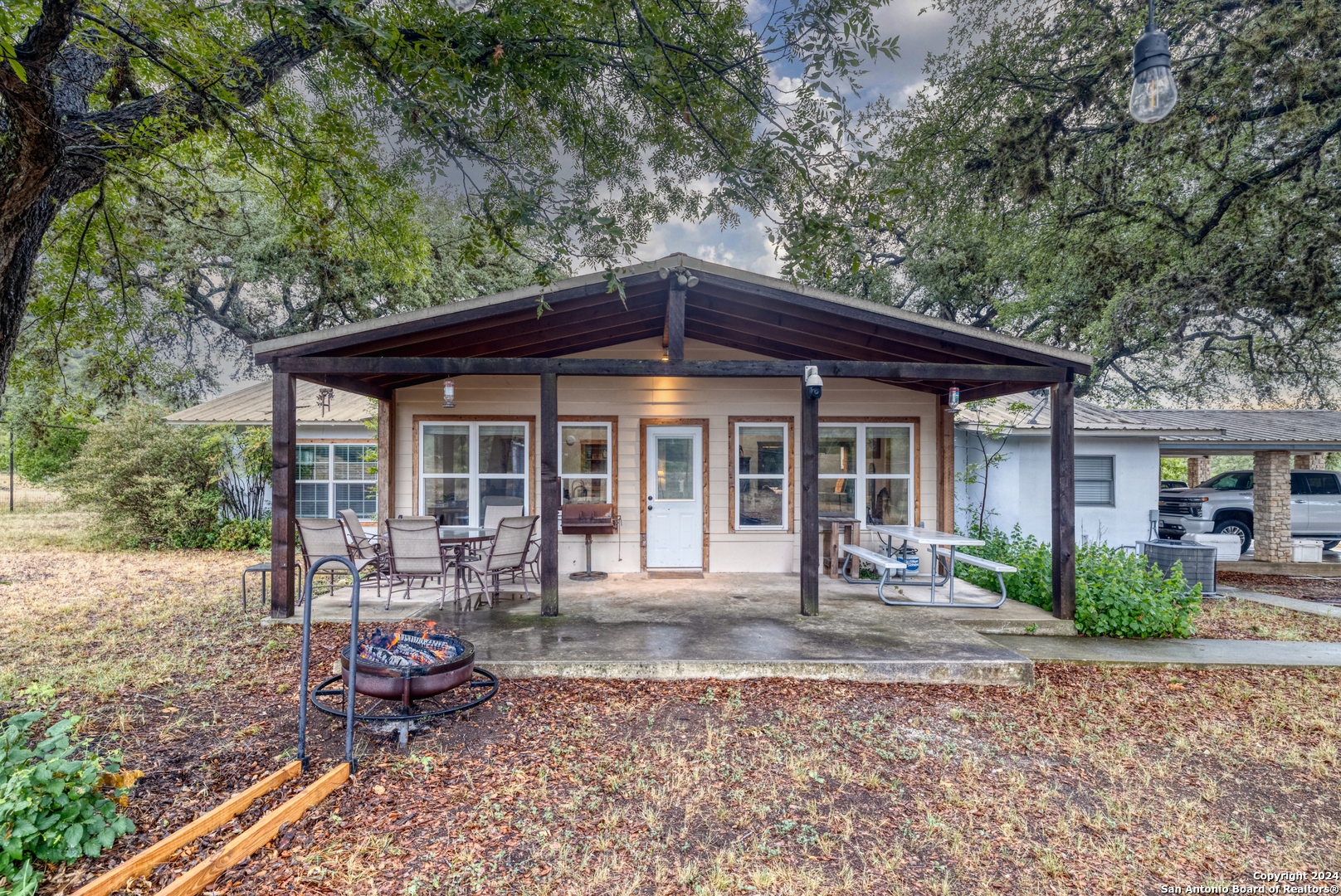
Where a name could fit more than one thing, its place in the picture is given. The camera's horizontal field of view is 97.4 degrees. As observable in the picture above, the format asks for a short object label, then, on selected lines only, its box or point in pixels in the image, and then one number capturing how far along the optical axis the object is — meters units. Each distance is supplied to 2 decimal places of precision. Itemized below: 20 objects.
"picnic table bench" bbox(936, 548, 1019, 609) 5.38
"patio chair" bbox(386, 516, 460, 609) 5.32
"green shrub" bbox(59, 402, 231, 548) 10.41
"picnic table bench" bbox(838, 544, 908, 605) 5.73
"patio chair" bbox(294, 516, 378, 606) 5.54
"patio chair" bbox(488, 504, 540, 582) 7.00
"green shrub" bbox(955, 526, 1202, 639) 5.46
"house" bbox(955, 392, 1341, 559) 8.52
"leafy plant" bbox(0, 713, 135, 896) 2.01
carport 10.05
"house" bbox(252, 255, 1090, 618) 7.24
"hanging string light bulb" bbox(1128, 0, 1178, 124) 2.72
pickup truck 10.98
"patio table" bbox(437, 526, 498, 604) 5.69
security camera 5.18
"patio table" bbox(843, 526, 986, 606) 5.70
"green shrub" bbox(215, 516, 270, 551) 10.75
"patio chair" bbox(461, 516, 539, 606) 5.64
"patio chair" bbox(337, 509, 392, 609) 5.80
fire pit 3.11
